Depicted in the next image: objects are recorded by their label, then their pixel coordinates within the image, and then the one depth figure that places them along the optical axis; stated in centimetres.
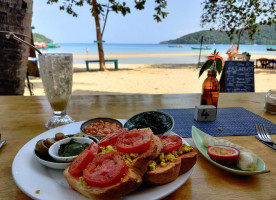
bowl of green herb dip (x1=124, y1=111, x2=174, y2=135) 42
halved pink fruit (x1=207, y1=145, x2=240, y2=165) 32
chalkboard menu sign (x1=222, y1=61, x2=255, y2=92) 114
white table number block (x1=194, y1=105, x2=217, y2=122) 55
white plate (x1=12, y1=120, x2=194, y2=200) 24
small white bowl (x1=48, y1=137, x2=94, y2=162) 30
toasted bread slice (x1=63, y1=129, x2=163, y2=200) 23
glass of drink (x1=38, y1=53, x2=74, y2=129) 48
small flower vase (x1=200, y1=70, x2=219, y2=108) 58
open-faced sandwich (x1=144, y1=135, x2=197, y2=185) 27
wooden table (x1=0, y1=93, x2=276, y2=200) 27
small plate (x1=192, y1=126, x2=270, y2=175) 29
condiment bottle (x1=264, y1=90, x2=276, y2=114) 60
